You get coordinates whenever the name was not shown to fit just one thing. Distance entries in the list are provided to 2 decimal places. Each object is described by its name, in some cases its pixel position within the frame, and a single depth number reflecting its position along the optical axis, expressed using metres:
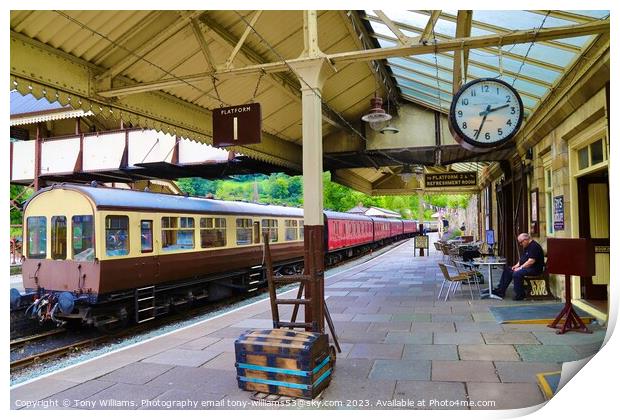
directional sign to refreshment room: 16.77
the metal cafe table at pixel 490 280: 9.30
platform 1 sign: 6.50
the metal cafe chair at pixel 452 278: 9.28
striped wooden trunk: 4.32
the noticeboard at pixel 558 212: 7.95
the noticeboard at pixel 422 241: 22.48
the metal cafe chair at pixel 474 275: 9.82
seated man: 8.66
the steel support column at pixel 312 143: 5.44
